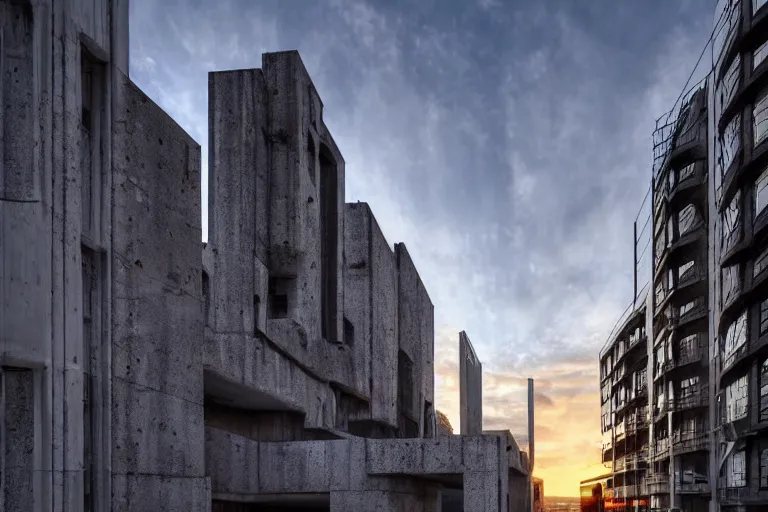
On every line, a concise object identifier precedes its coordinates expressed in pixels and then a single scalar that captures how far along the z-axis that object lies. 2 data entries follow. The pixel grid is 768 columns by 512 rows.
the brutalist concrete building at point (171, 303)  10.66
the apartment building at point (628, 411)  63.84
